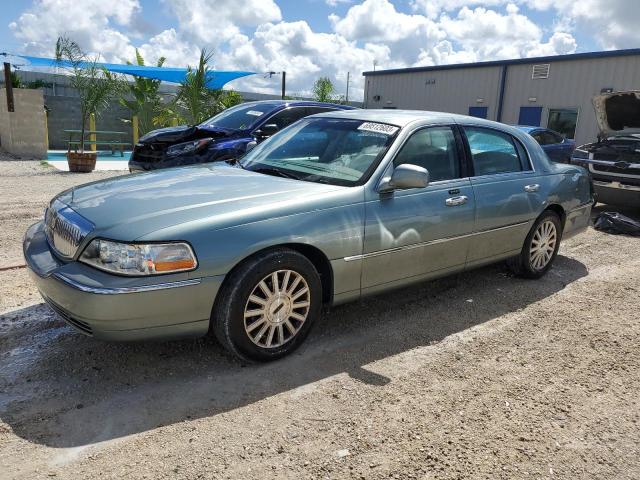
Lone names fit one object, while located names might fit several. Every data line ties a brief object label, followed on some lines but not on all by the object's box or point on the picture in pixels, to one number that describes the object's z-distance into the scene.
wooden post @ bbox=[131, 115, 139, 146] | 18.00
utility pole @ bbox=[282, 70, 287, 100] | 23.57
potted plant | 12.97
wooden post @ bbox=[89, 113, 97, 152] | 17.88
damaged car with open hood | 8.18
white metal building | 18.77
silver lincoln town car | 2.88
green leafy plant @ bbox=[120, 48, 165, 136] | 17.73
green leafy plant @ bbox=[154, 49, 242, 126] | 15.67
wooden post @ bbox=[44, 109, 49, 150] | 14.24
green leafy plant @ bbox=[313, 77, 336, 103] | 26.94
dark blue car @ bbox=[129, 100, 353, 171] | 7.53
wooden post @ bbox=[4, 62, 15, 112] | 13.19
